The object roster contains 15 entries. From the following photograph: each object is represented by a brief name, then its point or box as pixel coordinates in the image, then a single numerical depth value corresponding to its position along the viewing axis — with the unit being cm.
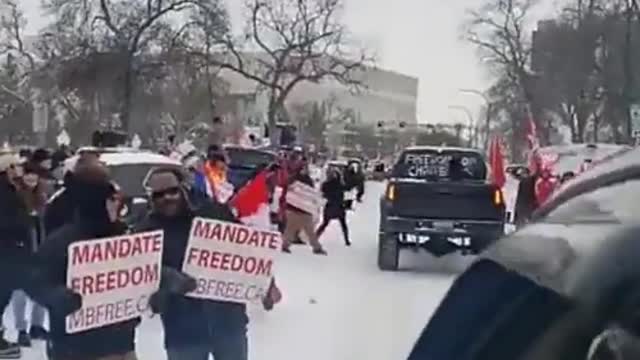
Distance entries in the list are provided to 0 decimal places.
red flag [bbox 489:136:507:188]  2360
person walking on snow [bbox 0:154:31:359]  1109
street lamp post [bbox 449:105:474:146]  10696
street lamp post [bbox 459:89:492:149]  8462
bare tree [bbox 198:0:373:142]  6588
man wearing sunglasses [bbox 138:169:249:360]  721
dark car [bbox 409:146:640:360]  164
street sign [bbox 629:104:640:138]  2478
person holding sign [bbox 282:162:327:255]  2302
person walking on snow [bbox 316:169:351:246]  2516
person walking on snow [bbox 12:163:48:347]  1154
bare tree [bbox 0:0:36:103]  7000
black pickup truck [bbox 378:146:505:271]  2014
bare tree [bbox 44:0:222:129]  4850
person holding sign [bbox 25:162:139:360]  672
